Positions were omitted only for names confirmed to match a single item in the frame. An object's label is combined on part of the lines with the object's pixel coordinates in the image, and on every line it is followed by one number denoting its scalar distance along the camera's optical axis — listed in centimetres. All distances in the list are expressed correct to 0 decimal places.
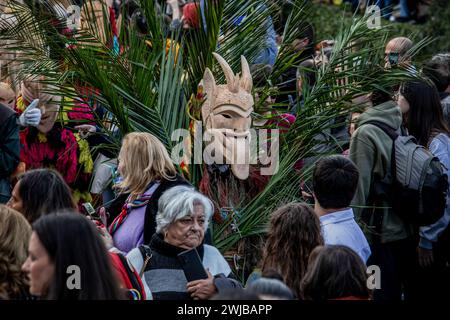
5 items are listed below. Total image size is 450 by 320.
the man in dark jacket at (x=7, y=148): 1138
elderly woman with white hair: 891
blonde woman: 1017
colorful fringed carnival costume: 1258
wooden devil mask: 1145
